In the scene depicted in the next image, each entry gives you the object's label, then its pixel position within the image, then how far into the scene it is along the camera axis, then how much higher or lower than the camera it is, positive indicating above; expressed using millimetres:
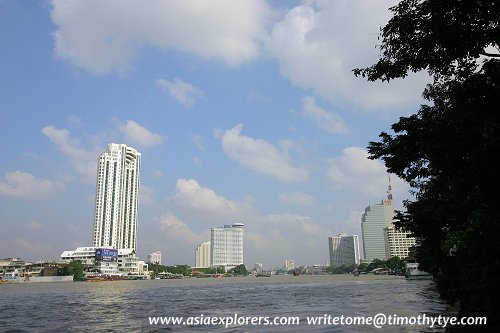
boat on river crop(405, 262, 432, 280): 87088 -2664
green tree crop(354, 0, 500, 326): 10734 +4457
